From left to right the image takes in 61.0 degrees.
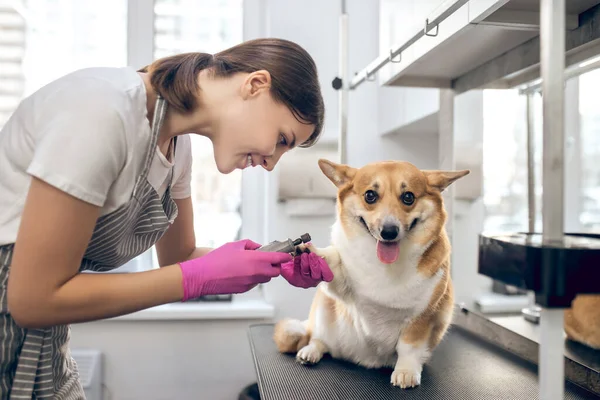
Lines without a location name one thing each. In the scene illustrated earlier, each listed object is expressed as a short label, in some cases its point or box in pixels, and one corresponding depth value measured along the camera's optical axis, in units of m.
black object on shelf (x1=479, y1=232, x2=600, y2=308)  0.54
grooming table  0.92
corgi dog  0.99
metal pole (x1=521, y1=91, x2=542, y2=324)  1.25
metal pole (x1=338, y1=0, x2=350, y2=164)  1.38
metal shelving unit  0.55
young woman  0.69
